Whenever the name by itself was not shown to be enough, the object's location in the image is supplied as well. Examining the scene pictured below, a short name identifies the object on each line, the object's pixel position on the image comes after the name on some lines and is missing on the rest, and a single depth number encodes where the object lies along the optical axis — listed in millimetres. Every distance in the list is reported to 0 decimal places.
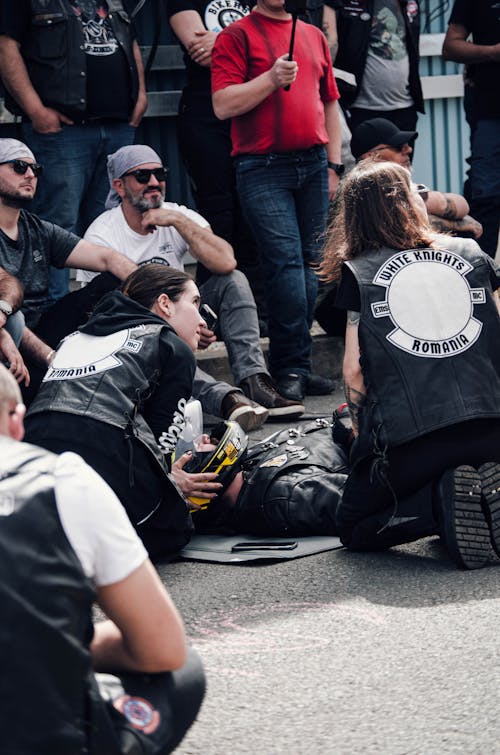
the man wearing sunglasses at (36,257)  6379
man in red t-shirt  6824
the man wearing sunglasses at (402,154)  7406
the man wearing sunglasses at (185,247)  6809
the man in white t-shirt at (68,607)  2281
